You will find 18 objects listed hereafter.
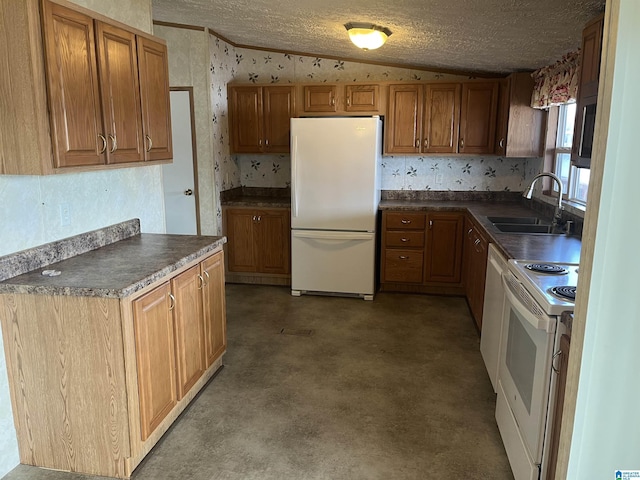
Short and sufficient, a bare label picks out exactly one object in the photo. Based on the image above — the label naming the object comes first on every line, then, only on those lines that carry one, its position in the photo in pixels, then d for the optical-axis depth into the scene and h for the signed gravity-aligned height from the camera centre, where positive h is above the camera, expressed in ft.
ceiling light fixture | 10.43 +2.68
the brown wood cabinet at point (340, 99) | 15.34 +1.81
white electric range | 5.58 -2.77
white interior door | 15.10 -0.78
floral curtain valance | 10.63 +1.82
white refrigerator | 14.02 -1.51
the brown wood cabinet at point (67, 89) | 6.11 +0.91
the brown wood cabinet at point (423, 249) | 14.87 -3.03
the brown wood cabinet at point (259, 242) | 15.80 -3.02
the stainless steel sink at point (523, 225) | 11.50 -1.77
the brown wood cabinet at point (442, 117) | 14.94 +1.20
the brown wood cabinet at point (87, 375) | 6.52 -3.23
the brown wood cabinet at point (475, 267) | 11.43 -2.99
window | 11.77 -0.29
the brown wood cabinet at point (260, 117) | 15.85 +1.23
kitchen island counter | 6.44 -1.80
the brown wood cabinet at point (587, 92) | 7.11 +1.02
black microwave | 7.34 +0.33
